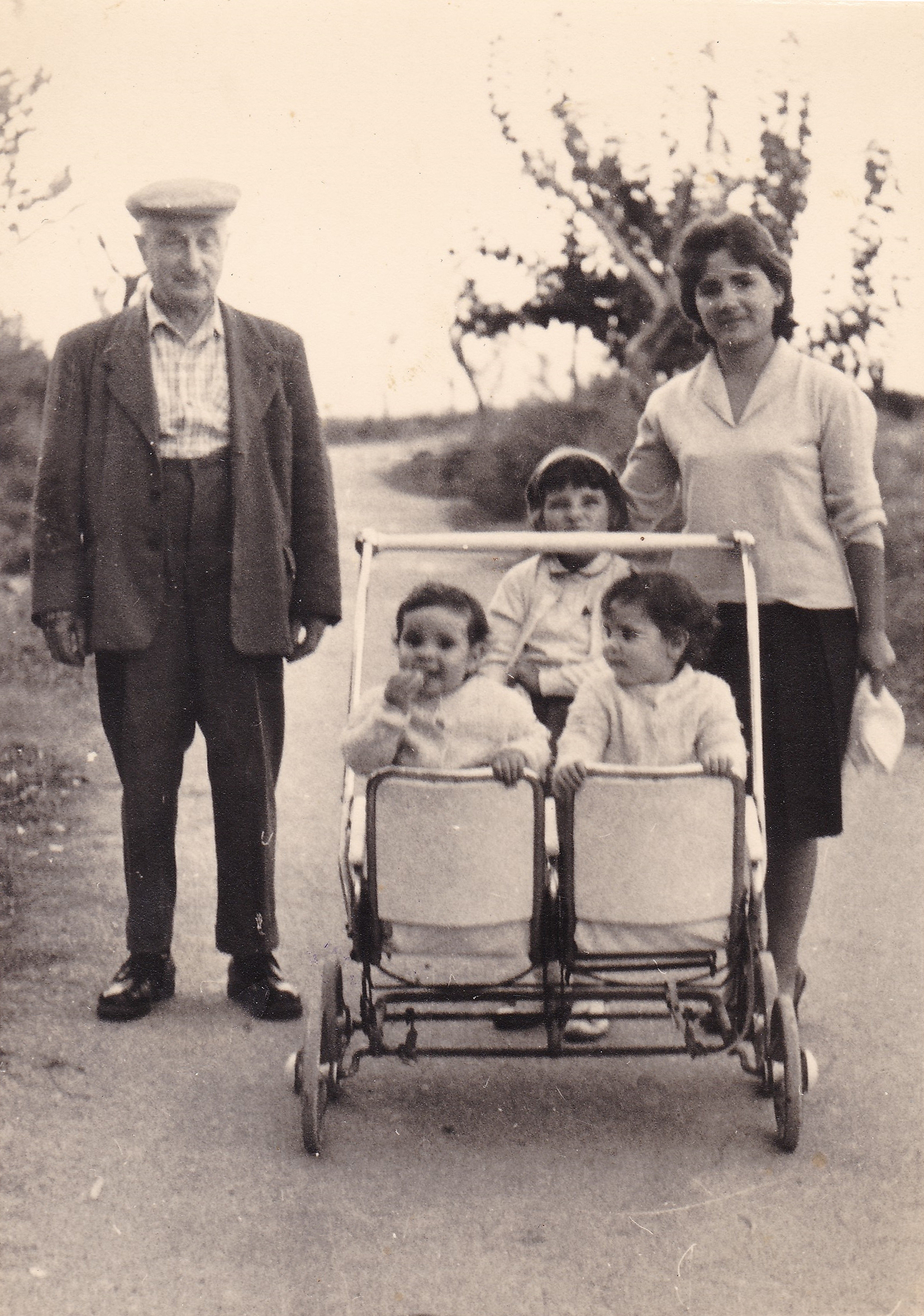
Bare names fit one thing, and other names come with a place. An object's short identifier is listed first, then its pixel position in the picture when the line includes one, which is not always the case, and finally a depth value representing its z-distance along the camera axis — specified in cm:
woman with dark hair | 329
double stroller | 279
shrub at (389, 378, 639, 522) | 587
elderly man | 356
